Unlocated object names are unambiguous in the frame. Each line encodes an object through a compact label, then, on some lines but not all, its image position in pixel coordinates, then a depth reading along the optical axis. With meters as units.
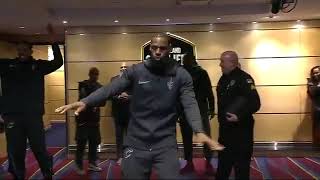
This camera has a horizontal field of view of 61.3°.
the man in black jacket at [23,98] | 2.54
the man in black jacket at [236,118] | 2.21
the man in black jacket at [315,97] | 4.33
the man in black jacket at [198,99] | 3.29
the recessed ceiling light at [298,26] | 4.69
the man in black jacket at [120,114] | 3.53
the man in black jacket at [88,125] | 3.29
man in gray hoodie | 1.68
